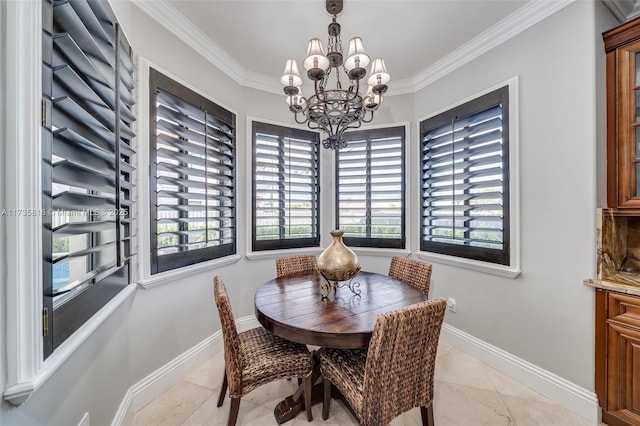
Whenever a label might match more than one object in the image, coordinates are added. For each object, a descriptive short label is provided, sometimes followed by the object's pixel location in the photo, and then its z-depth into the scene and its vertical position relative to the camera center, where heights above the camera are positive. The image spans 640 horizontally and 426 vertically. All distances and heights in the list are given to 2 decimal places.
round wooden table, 1.36 -0.59
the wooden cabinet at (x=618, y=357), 1.54 -0.88
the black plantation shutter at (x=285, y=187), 2.99 +0.29
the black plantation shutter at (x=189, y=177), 2.00 +0.31
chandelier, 1.60 +0.84
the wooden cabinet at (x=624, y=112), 1.64 +0.62
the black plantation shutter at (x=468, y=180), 2.26 +0.30
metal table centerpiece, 1.83 -0.36
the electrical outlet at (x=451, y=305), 2.64 -0.93
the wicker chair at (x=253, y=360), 1.44 -0.87
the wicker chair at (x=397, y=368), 1.19 -0.76
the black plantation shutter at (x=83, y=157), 0.93 +0.25
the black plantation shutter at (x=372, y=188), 3.14 +0.28
